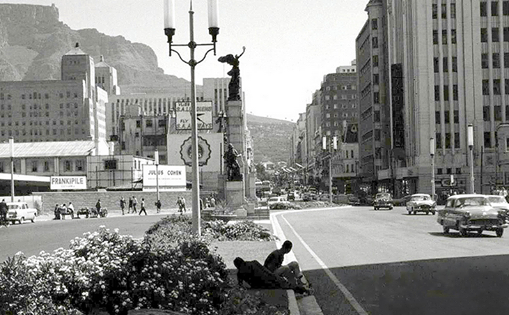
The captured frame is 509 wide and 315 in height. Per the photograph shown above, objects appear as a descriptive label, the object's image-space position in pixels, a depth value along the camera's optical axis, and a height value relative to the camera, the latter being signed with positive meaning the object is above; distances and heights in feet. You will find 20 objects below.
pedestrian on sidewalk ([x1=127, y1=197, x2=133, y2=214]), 232.20 -7.11
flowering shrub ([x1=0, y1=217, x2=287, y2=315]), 24.35 -3.84
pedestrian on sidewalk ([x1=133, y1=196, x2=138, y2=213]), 230.77 -6.69
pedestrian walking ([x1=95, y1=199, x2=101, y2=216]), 209.43 -7.35
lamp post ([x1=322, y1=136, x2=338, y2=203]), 280.96 +15.37
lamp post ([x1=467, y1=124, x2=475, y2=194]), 173.99 +9.93
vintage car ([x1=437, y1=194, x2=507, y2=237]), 86.02 -4.90
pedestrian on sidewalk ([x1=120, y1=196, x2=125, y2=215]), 221.44 -6.15
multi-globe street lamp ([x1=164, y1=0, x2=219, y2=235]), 61.82 +11.16
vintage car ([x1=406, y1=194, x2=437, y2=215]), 168.04 -6.67
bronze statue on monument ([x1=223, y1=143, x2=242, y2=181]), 136.56 +3.66
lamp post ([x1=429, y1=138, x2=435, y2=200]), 221.25 +9.42
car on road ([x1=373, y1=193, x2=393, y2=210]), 212.64 -7.50
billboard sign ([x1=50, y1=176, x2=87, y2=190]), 256.52 +1.04
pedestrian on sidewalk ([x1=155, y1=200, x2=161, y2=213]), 233.21 -7.52
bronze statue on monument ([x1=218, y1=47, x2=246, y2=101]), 130.21 +20.77
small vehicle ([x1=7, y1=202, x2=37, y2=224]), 173.56 -6.76
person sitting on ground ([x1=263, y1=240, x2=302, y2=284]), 42.22 -5.26
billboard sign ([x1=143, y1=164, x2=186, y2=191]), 268.62 +2.35
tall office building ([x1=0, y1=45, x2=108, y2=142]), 649.20 +67.29
